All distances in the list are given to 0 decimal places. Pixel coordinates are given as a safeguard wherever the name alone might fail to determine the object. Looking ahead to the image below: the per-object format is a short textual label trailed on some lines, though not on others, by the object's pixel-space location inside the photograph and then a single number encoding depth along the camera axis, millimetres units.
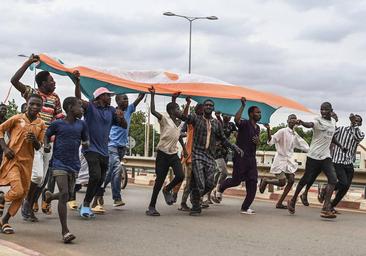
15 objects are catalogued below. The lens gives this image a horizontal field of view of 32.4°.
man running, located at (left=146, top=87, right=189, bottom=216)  10148
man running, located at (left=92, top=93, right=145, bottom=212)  10508
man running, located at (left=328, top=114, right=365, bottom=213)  11086
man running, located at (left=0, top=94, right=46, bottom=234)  7430
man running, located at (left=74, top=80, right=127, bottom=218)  8984
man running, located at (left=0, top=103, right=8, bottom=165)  11245
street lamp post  33097
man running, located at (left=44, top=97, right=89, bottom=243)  7531
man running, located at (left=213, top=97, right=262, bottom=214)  10766
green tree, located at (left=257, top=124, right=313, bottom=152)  65875
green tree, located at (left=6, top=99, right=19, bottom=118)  51825
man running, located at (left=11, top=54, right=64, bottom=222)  8594
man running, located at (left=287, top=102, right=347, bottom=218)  10523
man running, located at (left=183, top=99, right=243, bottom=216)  10281
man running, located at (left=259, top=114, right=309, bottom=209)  12344
